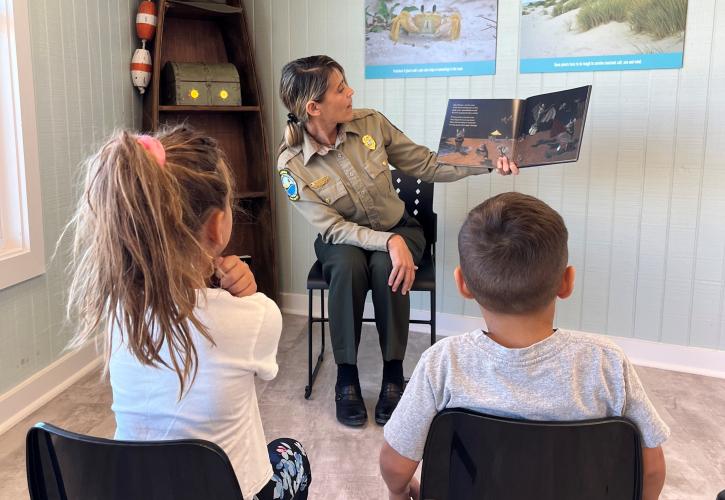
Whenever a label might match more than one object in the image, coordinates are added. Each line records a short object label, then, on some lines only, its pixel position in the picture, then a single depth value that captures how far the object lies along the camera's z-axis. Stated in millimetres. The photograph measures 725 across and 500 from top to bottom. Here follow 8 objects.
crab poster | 2730
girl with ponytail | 883
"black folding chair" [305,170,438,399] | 2432
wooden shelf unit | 2873
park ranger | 2221
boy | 911
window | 2121
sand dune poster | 2445
